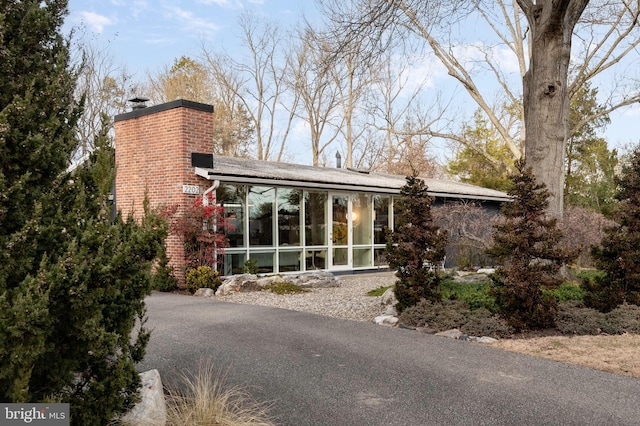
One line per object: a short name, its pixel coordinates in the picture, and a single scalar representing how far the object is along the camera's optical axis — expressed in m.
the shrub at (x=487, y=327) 6.17
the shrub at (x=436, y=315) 6.57
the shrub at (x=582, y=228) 14.17
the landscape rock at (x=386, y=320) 7.02
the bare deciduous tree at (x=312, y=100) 27.83
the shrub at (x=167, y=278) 10.71
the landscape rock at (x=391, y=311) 7.54
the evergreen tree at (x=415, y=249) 7.41
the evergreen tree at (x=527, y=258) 6.30
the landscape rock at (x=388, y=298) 8.27
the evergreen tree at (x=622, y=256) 7.15
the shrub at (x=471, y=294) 7.29
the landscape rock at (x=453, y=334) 6.17
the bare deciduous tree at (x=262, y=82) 28.00
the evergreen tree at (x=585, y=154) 26.55
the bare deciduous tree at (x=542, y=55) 8.93
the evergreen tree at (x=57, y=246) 2.28
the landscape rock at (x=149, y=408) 2.94
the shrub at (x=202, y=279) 10.47
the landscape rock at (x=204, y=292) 10.18
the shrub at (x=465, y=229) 14.80
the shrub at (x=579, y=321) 6.25
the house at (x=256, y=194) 11.30
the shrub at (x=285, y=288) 10.45
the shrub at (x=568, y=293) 7.75
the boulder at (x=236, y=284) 10.23
